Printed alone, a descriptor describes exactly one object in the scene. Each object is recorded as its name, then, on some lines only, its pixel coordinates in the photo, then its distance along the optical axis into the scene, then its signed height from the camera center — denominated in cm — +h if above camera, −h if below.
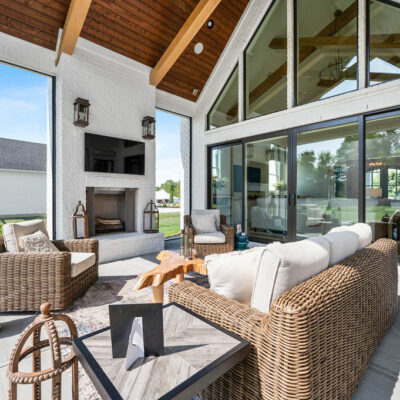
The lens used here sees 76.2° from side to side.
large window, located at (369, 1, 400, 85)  372 +230
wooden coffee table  229 -71
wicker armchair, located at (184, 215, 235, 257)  430 -83
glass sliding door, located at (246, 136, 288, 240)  496 +18
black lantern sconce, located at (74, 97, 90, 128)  413 +141
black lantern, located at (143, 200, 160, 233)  507 -44
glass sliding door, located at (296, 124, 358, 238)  411 +29
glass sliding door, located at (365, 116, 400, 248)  372 +28
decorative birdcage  96 -65
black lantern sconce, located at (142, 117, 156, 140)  509 +141
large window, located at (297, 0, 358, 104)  414 +257
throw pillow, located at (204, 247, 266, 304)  143 -43
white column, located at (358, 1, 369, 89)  392 +235
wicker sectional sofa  99 -61
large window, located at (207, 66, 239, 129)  587 +216
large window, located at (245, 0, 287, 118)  497 +270
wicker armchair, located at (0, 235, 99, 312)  240 -78
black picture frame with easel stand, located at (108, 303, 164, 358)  93 -48
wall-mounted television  442 +79
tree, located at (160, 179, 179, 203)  1884 +78
